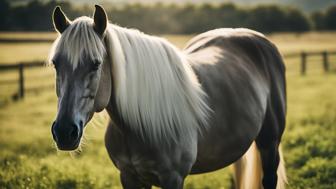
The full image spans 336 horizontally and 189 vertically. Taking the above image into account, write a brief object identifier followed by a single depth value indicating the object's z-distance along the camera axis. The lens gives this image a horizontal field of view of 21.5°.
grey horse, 5.04
